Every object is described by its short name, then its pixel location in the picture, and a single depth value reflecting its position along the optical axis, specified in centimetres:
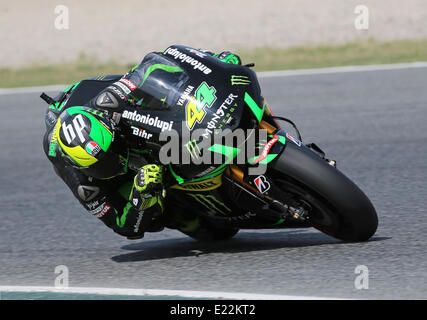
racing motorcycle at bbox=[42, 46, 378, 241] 856
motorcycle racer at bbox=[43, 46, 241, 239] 860
